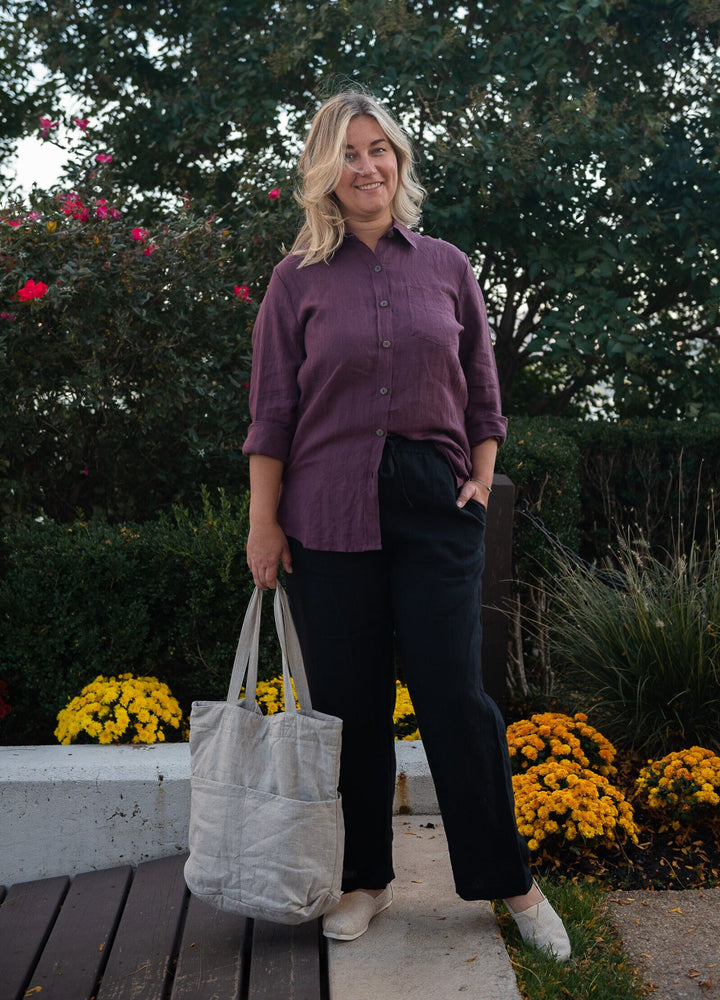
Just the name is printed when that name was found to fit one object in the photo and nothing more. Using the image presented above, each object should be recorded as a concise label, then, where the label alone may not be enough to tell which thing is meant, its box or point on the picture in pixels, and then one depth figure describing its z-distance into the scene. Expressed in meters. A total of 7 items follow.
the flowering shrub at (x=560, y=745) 3.19
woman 2.29
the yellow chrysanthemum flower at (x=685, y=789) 3.02
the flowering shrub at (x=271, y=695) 3.49
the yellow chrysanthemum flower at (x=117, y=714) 3.21
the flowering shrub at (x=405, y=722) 3.54
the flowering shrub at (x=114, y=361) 4.09
